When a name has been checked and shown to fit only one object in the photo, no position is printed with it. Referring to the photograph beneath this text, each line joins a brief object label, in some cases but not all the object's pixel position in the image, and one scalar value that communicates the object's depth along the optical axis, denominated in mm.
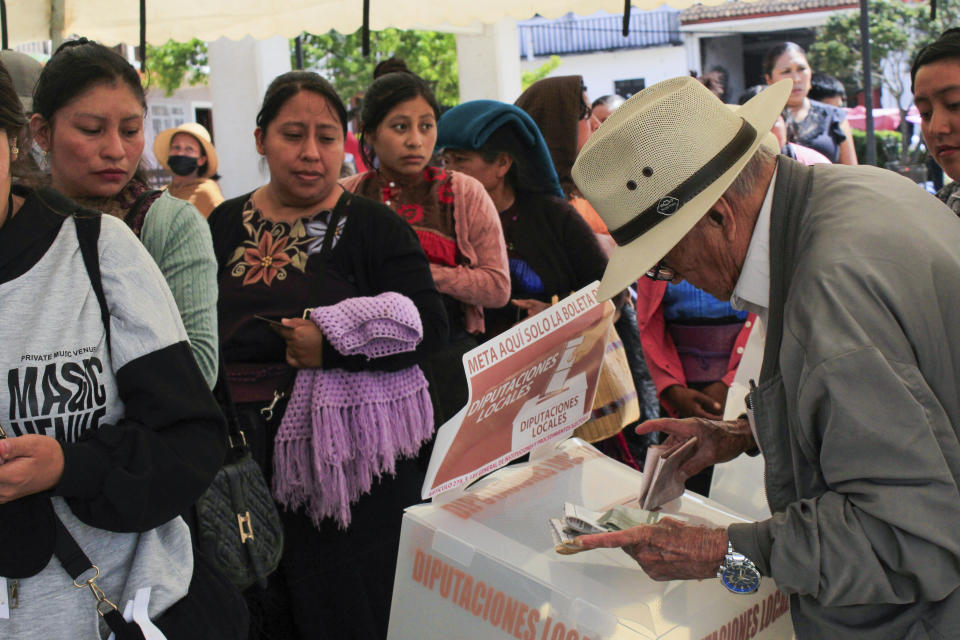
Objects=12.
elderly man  1199
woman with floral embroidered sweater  2375
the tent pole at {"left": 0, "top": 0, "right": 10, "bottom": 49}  3793
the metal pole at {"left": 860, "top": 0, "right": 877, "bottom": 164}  7887
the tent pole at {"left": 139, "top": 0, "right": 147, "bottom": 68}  3824
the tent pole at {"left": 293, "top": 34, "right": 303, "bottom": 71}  10379
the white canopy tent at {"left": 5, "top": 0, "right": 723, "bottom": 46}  4305
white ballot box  1497
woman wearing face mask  6090
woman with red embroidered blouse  3090
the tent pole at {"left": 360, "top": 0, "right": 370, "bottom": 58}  3925
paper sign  1728
